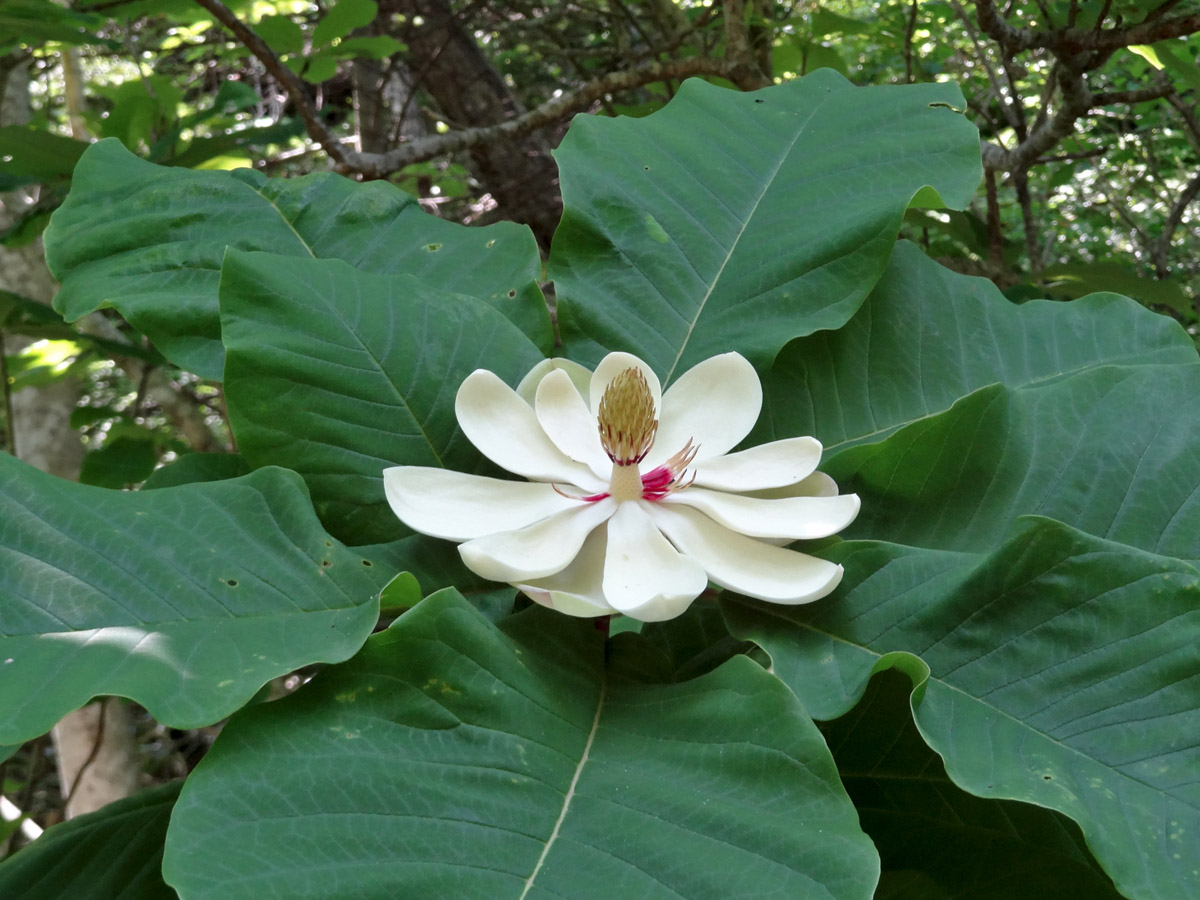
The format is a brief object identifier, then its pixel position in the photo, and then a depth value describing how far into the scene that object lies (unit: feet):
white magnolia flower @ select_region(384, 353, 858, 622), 2.26
